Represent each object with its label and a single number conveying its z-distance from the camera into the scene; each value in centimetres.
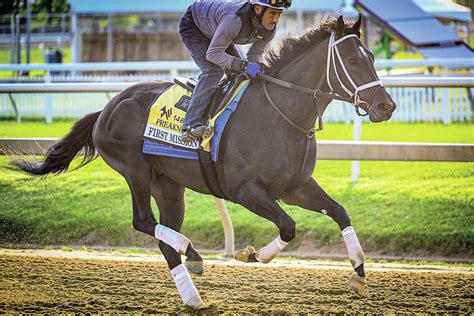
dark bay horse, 1090
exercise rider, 1116
